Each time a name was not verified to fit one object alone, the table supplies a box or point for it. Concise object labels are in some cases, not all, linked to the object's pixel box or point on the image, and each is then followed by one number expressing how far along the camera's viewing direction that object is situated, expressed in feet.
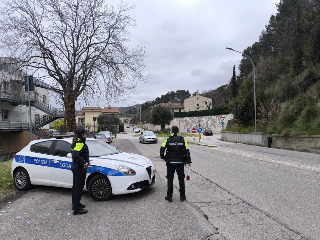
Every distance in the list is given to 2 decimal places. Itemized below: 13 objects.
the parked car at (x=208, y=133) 175.94
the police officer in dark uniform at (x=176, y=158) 19.22
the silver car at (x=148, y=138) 96.48
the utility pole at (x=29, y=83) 32.63
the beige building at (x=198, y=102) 290.76
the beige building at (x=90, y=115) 282.40
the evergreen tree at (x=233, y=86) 178.76
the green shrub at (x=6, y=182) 22.41
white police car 19.44
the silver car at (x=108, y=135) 100.49
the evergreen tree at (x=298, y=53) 81.41
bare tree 55.57
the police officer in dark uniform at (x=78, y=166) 16.89
